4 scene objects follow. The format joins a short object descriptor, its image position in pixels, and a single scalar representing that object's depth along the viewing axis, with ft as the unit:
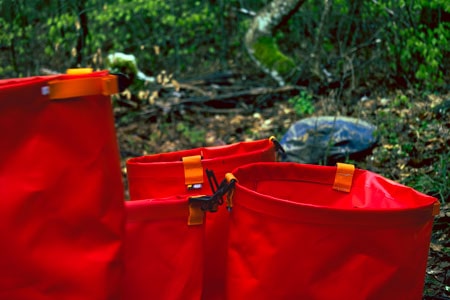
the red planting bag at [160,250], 5.26
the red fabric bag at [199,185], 6.28
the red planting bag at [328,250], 4.78
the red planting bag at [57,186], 4.17
